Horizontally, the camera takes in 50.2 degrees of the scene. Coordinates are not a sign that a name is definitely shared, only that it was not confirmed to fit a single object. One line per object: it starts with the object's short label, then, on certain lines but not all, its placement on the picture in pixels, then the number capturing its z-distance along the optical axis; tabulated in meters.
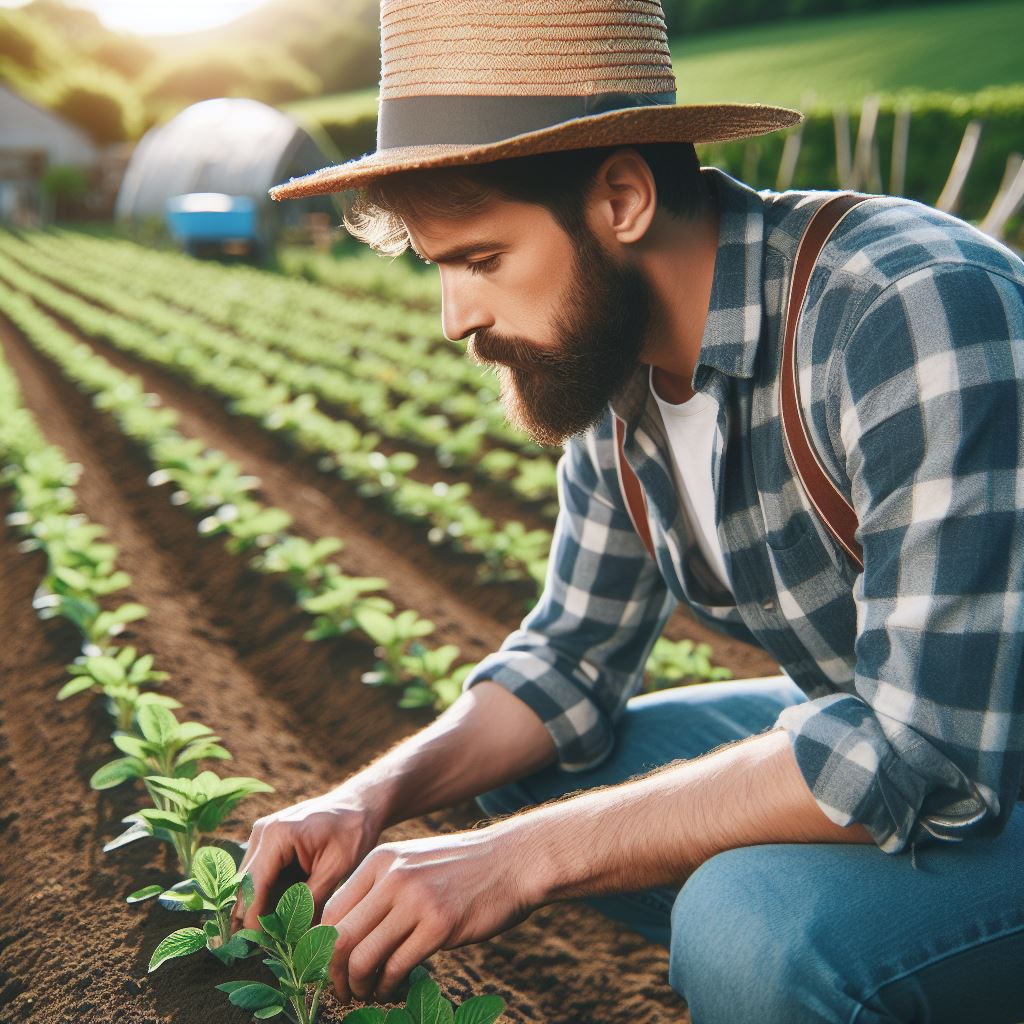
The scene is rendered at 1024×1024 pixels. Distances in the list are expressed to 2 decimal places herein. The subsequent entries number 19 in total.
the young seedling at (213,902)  1.64
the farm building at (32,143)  34.94
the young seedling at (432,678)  2.77
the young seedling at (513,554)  3.74
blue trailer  16.36
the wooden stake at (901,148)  11.30
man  1.40
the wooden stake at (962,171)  9.28
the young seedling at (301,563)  3.47
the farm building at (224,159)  19.28
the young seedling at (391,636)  2.84
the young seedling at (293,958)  1.50
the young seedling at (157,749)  2.05
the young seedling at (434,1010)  1.47
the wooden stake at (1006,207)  8.99
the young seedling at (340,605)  3.15
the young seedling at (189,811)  1.85
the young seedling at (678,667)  2.95
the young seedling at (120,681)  2.44
